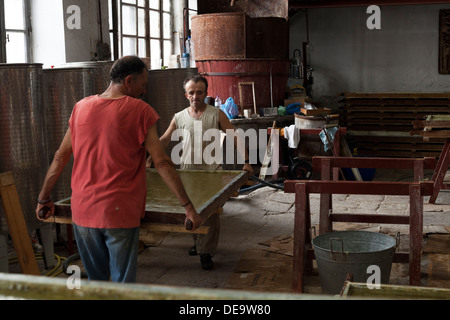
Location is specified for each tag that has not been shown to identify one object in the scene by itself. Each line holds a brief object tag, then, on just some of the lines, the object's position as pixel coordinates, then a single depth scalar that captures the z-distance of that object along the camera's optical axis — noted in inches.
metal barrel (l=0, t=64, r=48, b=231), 182.9
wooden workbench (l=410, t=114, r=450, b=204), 291.3
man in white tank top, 203.6
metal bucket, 160.9
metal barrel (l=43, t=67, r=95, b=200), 206.8
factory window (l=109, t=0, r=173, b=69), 337.4
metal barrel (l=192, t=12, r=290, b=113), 380.5
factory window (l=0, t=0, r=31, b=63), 259.4
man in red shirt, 122.4
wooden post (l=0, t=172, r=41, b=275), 177.3
